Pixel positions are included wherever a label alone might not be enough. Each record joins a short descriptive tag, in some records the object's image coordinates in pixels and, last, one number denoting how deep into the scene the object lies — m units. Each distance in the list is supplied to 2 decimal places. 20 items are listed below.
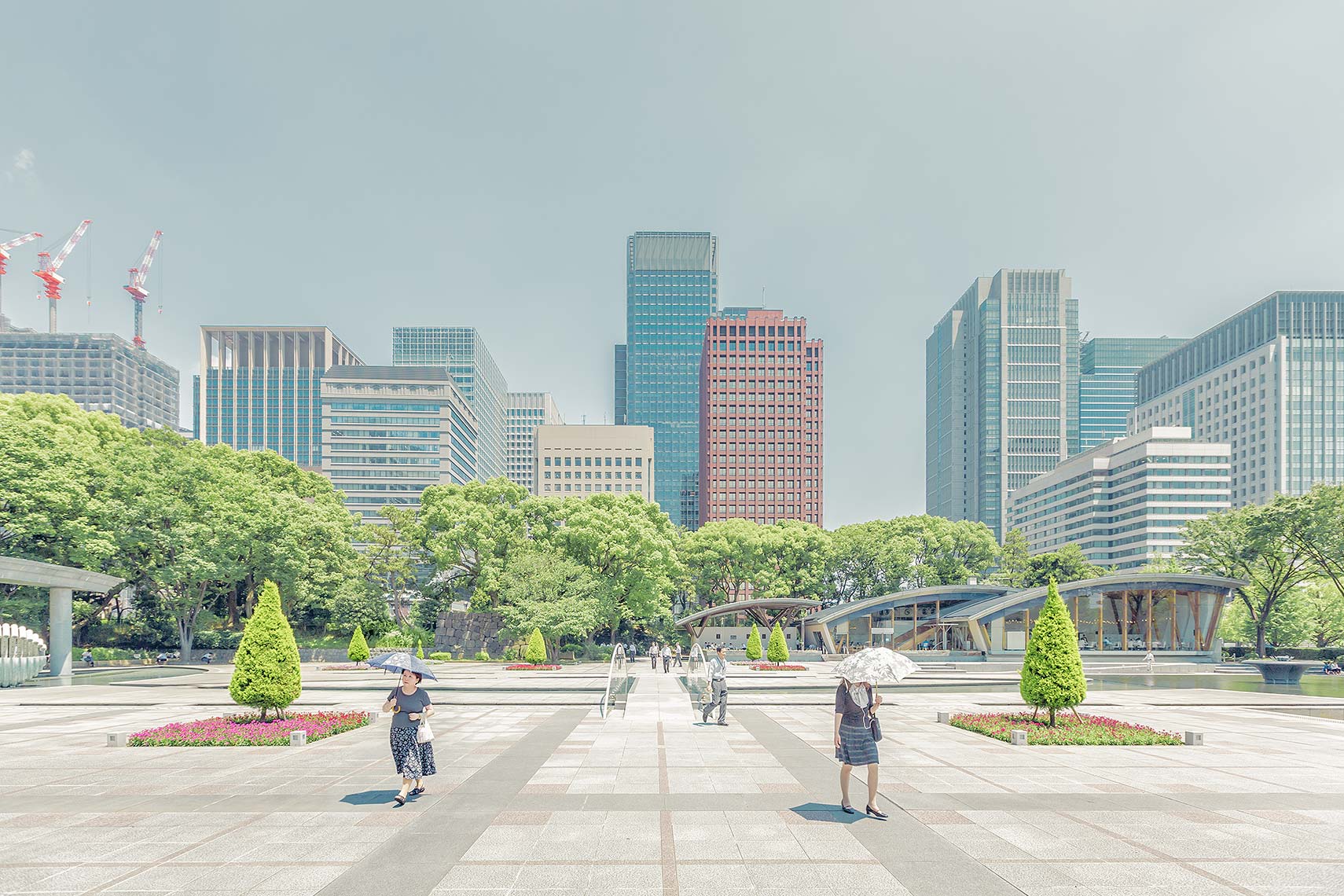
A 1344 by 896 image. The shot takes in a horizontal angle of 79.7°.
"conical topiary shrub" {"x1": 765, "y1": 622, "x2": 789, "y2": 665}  56.03
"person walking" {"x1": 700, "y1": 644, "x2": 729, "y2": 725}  22.73
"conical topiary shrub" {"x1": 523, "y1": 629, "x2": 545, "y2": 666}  51.56
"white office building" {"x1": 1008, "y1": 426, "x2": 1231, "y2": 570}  151.38
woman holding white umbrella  11.62
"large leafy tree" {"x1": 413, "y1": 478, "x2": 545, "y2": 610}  61.97
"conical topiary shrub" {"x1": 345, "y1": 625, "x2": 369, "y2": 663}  49.56
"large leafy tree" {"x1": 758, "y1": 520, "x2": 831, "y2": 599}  84.44
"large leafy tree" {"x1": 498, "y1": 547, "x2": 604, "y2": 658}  55.31
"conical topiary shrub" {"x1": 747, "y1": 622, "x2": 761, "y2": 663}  67.36
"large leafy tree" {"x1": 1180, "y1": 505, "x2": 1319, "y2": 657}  63.22
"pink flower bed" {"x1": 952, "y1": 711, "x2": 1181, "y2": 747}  18.73
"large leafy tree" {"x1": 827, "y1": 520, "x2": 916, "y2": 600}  84.12
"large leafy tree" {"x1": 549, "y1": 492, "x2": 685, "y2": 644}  62.84
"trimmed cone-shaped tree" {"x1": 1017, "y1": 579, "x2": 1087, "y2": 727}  19.28
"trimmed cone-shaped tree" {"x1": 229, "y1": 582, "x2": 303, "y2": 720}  19.38
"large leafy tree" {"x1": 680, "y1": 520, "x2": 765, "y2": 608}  85.38
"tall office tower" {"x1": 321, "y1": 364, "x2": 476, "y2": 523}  164.75
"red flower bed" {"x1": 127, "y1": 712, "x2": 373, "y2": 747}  18.53
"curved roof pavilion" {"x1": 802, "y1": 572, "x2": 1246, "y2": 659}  65.88
